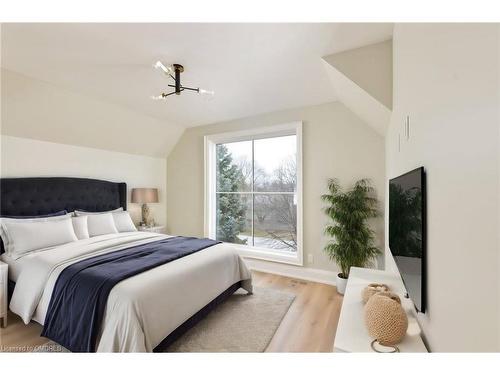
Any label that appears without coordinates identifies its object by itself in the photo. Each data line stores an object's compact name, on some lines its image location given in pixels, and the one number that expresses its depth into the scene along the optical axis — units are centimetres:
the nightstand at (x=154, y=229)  402
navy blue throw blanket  157
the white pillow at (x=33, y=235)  232
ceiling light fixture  219
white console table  104
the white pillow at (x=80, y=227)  288
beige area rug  185
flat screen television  96
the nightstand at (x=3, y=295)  206
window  358
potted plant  269
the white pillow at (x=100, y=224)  307
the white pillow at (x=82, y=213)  316
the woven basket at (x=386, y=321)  104
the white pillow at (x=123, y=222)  342
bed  152
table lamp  400
